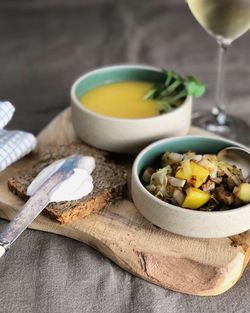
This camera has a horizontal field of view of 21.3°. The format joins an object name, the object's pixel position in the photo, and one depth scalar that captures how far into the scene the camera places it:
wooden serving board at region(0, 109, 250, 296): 1.03
